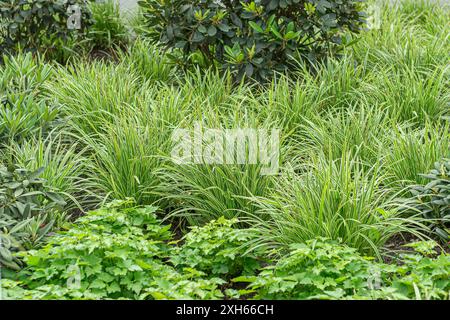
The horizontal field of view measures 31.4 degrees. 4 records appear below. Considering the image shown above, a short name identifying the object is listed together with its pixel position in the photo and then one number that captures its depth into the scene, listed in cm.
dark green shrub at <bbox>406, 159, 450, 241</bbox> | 480
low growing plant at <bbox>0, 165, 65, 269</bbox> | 453
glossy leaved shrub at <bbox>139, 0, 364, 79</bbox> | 681
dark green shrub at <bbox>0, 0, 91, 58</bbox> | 750
